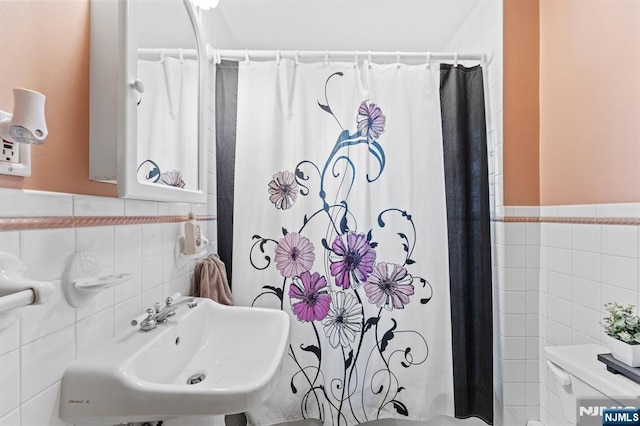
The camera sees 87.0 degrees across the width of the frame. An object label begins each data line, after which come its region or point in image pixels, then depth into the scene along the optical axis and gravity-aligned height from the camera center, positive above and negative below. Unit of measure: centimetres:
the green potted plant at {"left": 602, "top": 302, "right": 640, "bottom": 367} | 101 -38
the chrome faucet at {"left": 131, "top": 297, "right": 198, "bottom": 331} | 101 -32
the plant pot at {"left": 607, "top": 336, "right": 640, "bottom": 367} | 101 -42
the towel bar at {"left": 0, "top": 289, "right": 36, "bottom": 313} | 50 -14
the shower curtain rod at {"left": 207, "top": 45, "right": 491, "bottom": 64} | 166 +79
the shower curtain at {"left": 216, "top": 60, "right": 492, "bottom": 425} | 164 -6
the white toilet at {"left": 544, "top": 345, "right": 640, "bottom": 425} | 97 -51
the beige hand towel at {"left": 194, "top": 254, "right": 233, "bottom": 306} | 150 -30
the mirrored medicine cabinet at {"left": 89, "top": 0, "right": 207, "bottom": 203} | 85 +34
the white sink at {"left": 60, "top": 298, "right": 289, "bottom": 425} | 76 -43
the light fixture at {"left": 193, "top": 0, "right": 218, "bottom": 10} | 143 +90
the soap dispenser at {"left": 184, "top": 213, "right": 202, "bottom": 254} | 135 -10
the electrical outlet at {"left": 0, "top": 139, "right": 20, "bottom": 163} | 61 +11
